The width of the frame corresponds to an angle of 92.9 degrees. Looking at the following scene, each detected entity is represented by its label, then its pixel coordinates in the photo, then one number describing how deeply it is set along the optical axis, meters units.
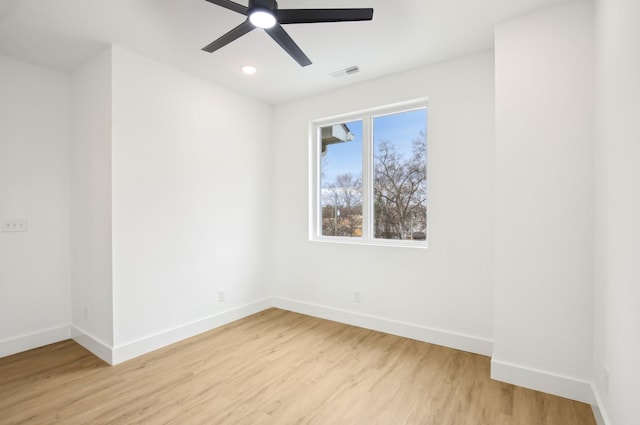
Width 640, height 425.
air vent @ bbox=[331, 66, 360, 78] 3.06
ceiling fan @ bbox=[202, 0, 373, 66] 1.69
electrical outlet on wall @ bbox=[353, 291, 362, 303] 3.46
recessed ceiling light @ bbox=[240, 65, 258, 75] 3.03
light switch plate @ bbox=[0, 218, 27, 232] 2.73
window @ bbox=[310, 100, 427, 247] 3.24
